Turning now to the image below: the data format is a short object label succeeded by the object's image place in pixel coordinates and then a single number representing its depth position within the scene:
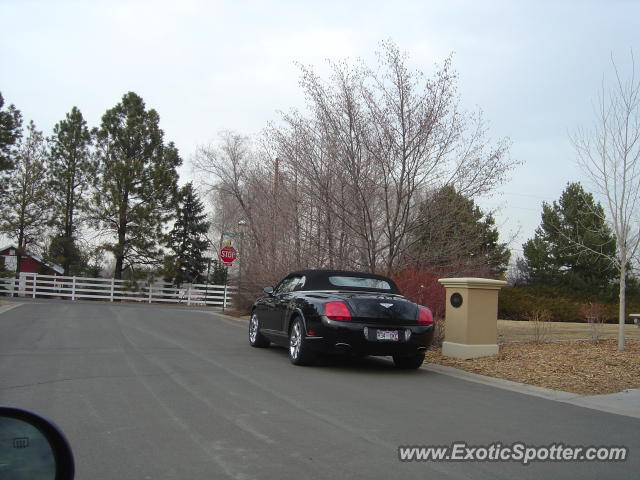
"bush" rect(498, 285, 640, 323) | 25.50
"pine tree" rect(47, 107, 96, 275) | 40.38
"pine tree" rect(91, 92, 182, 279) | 38.53
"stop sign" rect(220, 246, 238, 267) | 24.03
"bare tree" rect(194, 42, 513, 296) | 13.78
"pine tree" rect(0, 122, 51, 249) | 39.59
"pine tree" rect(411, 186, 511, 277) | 13.87
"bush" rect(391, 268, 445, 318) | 12.16
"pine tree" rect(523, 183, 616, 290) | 33.47
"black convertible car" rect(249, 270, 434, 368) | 8.45
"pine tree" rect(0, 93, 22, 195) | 31.28
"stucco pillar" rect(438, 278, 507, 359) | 10.18
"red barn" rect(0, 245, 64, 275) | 37.91
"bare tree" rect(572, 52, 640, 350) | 10.54
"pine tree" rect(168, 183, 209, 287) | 52.11
